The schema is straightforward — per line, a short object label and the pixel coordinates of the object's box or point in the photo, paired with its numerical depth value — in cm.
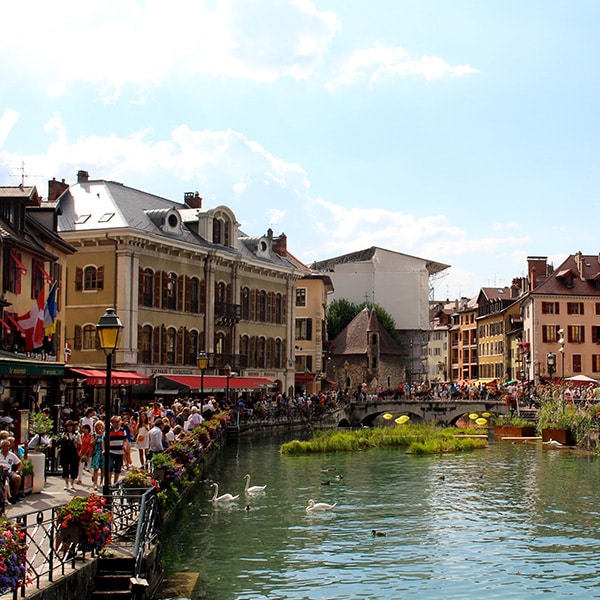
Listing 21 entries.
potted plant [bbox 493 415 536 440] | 4825
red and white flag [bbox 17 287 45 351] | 3005
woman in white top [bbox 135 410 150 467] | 2345
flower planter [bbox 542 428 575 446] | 4250
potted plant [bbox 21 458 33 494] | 1764
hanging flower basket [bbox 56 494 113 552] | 1173
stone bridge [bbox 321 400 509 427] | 6575
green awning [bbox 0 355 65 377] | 2052
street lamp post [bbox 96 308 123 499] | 1541
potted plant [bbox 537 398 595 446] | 4171
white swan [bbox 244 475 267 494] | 2625
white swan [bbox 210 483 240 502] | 2408
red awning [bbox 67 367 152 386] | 3338
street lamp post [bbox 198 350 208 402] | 4047
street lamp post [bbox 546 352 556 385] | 5339
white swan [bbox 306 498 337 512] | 2309
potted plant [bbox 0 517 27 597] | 884
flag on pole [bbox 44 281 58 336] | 3183
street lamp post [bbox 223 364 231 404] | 4659
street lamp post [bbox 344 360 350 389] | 8304
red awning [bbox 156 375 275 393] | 4673
